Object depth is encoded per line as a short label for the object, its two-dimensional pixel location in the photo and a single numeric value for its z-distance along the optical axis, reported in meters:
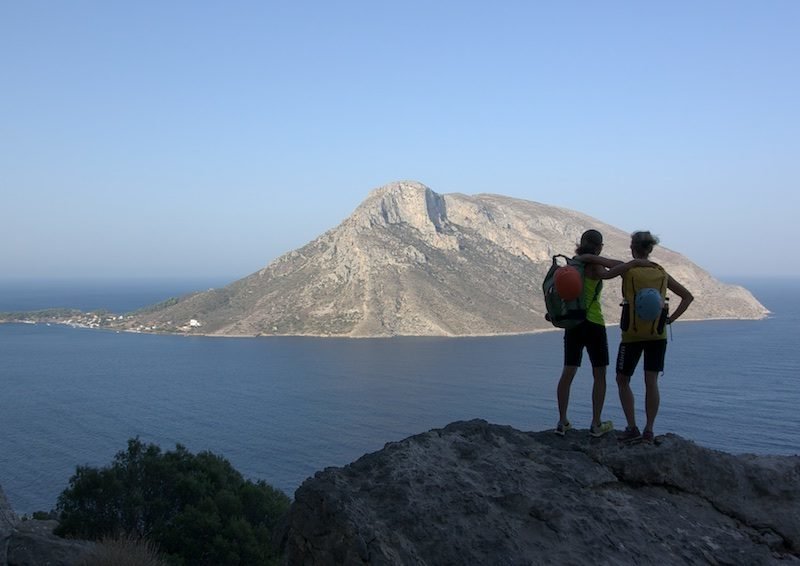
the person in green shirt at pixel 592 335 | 5.91
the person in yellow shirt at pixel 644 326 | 5.64
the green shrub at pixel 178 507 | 15.90
